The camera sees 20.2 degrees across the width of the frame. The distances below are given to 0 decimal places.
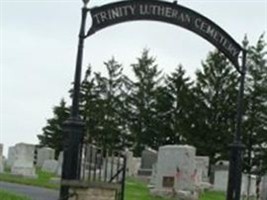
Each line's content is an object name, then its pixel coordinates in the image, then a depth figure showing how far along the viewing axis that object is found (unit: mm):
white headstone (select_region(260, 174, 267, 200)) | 23812
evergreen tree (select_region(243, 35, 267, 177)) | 53231
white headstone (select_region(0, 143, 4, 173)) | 31783
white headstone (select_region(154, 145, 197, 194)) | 24375
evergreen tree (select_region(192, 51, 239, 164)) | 53594
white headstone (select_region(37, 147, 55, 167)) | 42744
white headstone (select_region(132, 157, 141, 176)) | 39922
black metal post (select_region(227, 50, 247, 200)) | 13891
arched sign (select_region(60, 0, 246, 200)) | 11633
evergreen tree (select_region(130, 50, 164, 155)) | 58812
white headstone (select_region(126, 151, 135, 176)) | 39122
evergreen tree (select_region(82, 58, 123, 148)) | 57469
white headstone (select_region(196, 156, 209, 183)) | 29700
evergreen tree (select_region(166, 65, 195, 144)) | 55531
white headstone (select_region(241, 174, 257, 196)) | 32241
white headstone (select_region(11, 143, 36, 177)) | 30609
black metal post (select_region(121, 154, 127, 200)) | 12609
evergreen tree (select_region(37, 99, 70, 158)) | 61906
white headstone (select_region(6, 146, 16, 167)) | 34022
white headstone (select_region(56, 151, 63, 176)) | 30305
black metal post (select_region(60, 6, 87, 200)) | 11586
